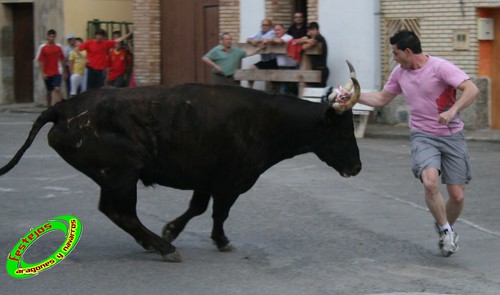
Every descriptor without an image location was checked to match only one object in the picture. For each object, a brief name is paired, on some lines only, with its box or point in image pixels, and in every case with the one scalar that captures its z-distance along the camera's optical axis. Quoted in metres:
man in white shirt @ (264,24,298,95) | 19.97
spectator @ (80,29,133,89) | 23.47
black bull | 8.34
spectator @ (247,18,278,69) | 20.45
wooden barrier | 19.39
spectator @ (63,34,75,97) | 24.47
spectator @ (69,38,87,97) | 23.91
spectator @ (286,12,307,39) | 20.25
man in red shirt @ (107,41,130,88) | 23.44
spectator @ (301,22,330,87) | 19.55
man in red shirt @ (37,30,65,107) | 23.88
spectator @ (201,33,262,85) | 19.45
